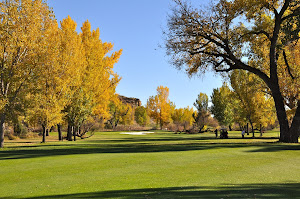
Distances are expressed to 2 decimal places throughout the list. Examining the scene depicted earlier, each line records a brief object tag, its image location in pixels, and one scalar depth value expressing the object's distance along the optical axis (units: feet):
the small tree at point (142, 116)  312.75
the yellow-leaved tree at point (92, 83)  103.76
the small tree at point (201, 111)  231.55
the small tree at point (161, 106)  259.80
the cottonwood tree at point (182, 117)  272.74
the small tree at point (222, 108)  235.20
